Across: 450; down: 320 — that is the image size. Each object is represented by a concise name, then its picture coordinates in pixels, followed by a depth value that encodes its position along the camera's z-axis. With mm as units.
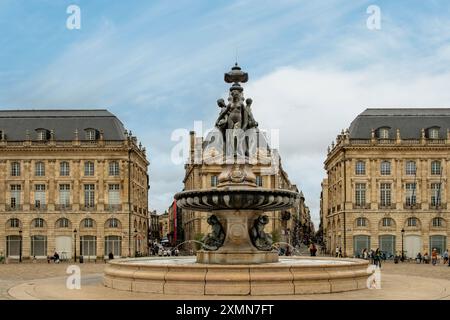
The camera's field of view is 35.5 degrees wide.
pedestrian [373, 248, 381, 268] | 42356
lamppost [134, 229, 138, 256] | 72938
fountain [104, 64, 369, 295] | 16391
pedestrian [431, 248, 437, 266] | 50188
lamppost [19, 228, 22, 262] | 66450
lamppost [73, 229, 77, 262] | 68038
